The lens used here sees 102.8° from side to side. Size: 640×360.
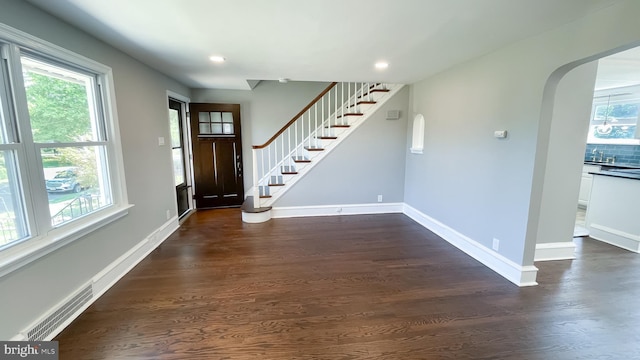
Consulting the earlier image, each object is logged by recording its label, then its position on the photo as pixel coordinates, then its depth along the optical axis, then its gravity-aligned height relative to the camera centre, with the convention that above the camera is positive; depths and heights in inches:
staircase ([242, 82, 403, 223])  182.2 +0.3
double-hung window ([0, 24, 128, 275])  65.9 -1.1
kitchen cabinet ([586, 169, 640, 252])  129.3 -34.4
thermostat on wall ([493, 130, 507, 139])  104.5 +4.5
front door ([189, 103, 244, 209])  197.5 -6.4
